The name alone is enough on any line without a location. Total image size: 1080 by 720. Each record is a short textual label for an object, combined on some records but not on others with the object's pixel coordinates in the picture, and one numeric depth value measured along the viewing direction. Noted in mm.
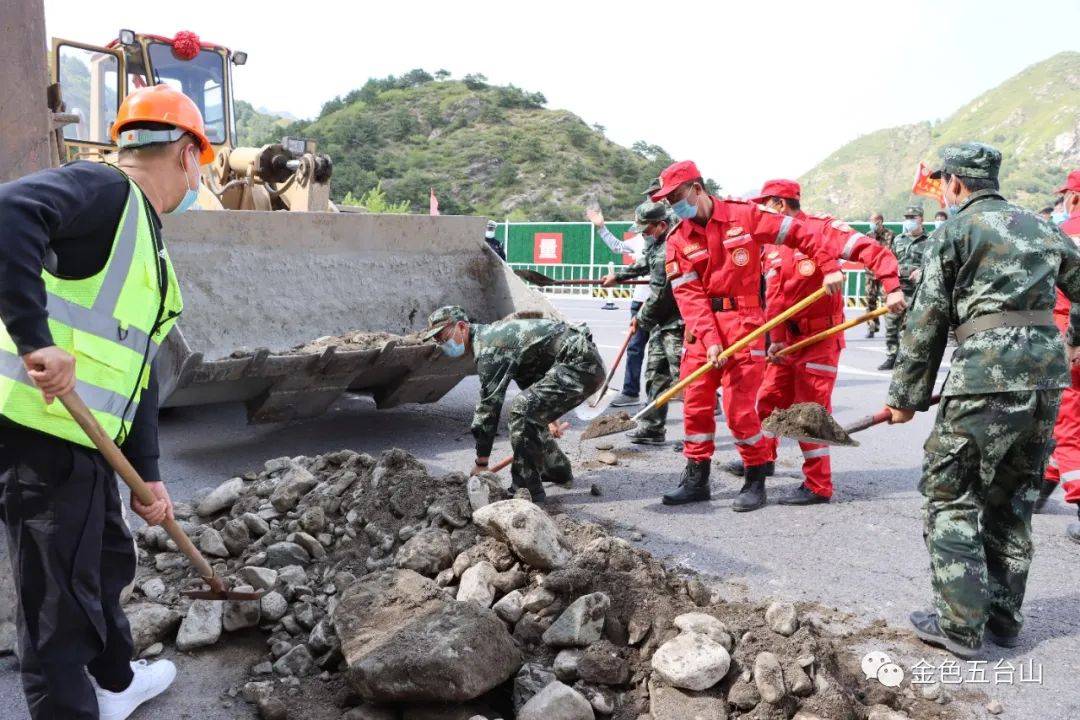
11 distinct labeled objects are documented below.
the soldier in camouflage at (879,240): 12617
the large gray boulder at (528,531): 3490
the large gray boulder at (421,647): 2777
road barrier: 21839
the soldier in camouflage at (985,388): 3209
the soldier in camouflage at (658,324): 6539
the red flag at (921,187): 10250
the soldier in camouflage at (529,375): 4977
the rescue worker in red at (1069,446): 4508
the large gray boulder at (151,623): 3227
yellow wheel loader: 5676
